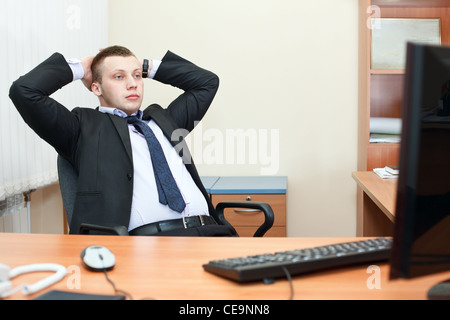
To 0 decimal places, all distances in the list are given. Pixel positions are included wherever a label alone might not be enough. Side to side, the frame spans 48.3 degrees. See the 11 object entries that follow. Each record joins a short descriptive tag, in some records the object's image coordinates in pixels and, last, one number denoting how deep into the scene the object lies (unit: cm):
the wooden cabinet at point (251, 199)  271
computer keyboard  95
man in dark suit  178
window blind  217
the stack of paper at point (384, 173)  263
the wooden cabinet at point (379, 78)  296
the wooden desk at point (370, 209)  241
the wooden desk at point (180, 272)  91
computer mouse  104
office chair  141
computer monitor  71
